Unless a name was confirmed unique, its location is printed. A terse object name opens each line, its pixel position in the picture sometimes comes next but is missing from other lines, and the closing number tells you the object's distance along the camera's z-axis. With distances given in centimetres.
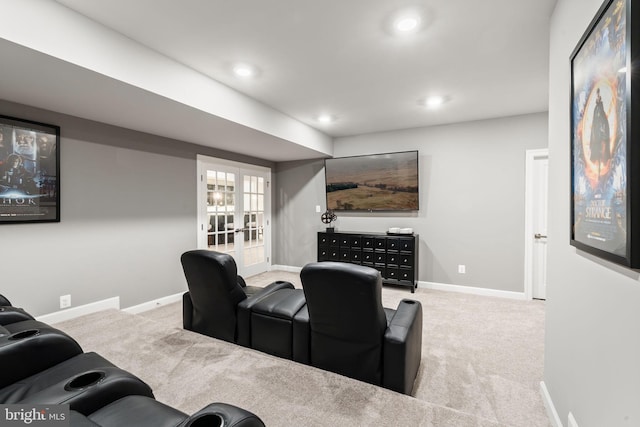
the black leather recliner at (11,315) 176
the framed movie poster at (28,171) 252
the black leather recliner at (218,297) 225
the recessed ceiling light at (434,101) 340
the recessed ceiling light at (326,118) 413
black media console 435
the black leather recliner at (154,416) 75
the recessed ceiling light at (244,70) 266
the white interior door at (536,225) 388
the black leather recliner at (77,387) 103
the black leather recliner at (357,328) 170
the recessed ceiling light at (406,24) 200
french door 445
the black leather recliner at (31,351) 120
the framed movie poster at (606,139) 88
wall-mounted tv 462
